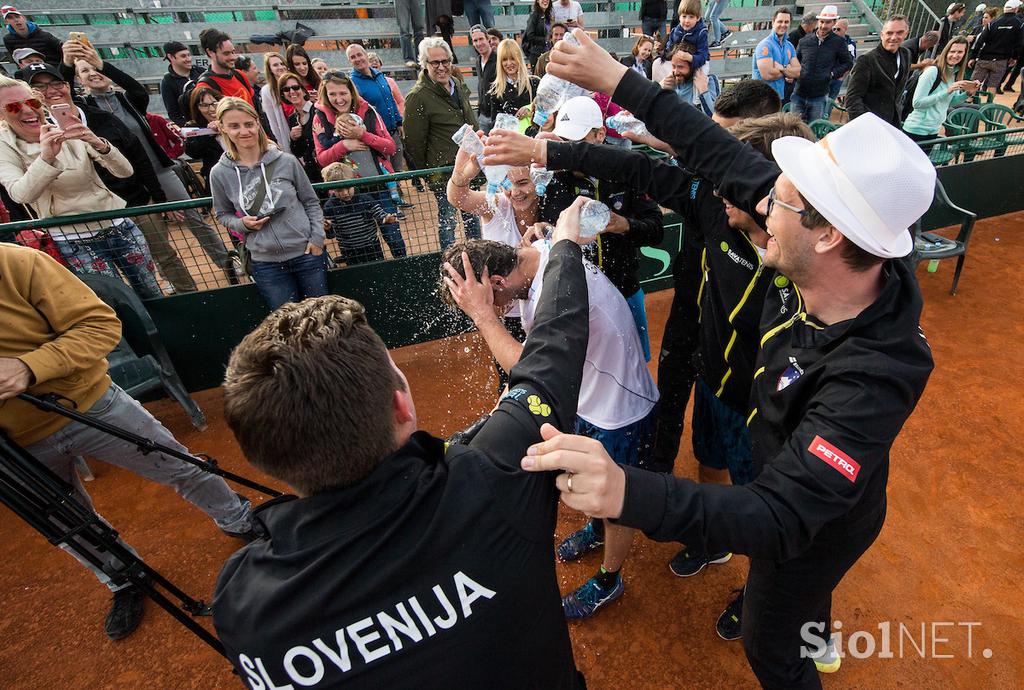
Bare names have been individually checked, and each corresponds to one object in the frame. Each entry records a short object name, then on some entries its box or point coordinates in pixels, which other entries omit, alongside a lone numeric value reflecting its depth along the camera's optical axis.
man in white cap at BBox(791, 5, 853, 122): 7.81
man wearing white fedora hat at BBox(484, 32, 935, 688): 1.27
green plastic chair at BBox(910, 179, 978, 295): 5.08
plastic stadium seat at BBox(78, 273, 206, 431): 3.77
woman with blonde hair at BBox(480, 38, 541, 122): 5.74
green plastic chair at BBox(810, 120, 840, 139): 7.48
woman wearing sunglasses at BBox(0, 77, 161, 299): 3.41
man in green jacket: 5.48
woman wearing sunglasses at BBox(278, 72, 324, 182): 5.63
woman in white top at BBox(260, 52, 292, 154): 5.74
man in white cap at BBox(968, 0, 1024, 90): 10.61
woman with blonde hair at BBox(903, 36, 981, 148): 6.68
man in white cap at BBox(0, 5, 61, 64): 5.95
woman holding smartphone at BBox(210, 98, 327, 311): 3.71
